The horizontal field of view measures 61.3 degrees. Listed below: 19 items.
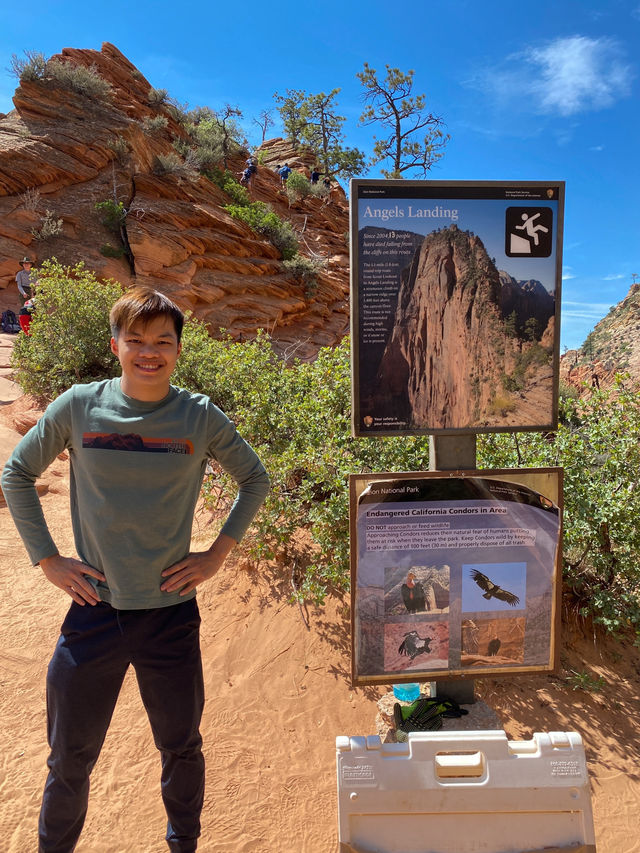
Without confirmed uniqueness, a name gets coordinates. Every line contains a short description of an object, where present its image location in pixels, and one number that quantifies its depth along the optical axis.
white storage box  1.60
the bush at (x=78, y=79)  18.06
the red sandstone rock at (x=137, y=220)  15.66
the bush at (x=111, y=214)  16.30
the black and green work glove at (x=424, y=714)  2.33
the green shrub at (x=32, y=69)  17.48
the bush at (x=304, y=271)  19.41
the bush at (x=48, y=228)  15.21
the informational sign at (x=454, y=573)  2.16
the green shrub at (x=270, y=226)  19.39
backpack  13.12
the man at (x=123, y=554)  1.76
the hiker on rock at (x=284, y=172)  25.57
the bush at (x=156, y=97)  21.70
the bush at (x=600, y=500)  3.20
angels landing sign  2.04
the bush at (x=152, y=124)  19.83
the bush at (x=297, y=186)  24.34
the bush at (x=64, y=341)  7.66
